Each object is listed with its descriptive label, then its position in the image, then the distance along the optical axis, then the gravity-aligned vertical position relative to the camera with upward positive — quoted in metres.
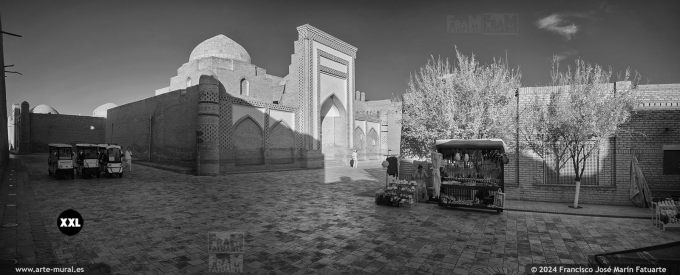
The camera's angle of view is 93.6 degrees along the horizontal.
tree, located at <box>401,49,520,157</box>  12.05 +1.40
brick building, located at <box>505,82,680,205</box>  10.72 -0.61
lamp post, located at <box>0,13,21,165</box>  17.16 +2.58
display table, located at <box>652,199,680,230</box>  7.70 -1.88
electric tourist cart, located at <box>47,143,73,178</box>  14.71 -1.00
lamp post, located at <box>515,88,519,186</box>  11.94 -0.38
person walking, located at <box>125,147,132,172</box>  19.33 -1.14
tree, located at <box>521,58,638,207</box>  9.95 +0.75
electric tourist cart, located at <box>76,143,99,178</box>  15.54 -1.02
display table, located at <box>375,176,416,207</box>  10.23 -1.82
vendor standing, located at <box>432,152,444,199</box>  10.27 -1.03
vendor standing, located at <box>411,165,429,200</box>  11.34 -1.54
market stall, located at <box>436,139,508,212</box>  9.70 -1.10
